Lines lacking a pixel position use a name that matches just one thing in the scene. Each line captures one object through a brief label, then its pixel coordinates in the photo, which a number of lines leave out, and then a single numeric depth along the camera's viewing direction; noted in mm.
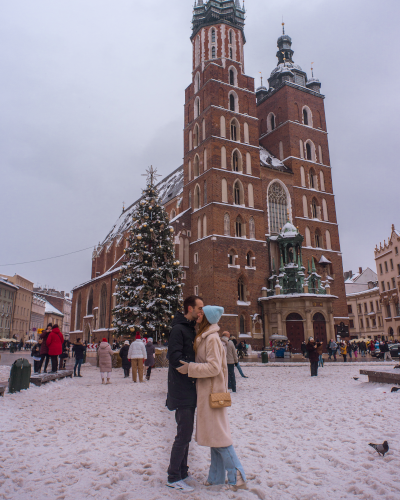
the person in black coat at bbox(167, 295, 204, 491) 3766
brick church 30031
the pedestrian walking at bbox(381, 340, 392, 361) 23167
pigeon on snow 4410
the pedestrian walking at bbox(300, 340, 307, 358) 24094
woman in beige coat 3609
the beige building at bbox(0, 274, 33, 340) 62909
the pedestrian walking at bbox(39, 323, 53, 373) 12961
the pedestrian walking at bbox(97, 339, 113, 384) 12414
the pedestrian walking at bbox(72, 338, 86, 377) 14586
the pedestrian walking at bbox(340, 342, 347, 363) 22391
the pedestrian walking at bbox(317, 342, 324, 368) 18342
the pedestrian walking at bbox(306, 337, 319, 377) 13305
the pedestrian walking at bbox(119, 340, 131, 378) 14883
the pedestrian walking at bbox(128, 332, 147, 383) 12328
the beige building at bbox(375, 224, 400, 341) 46391
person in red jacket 12539
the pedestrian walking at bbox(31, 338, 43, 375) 14156
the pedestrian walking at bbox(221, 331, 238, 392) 10195
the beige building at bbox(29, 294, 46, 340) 73750
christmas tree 22016
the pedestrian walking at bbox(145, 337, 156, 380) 13422
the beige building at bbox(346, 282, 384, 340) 52656
